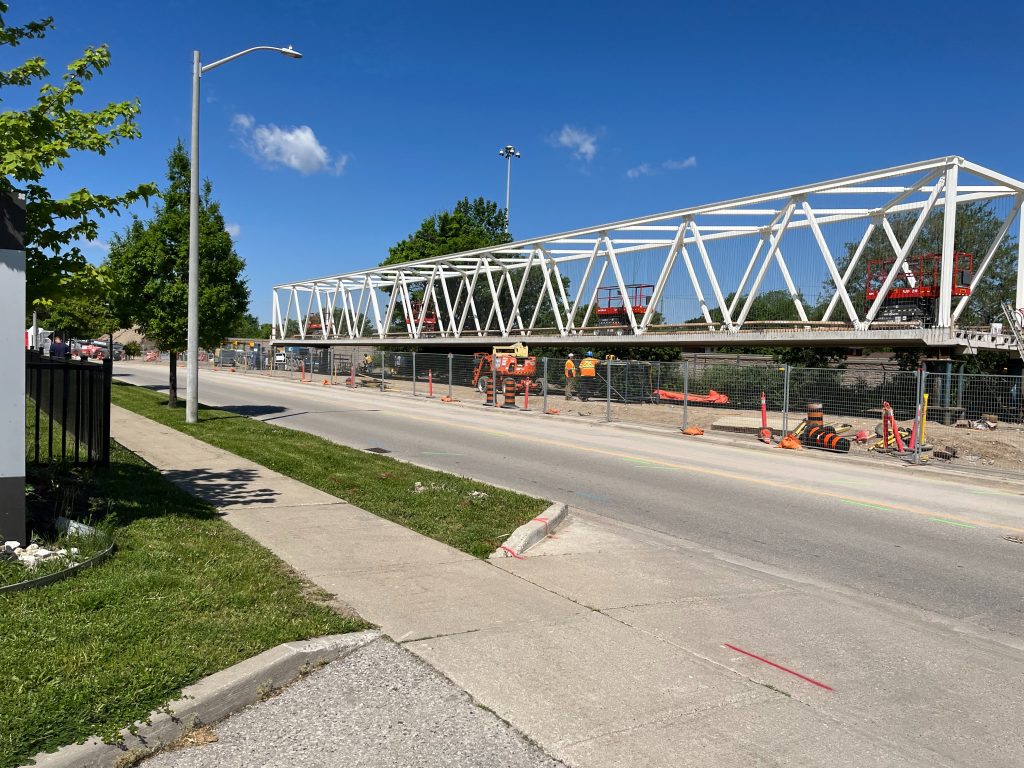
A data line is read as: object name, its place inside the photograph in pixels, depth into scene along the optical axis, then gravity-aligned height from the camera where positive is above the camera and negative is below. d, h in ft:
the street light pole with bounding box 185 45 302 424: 56.44 +5.70
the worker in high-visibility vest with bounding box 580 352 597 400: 100.07 -2.30
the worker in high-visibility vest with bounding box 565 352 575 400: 101.81 -2.36
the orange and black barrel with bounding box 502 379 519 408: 94.79 -4.38
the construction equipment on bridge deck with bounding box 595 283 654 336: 116.47 +7.69
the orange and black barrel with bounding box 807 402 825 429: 58.34 -3.93
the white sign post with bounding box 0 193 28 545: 18.28 -0.65
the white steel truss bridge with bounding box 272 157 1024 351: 77.25 +11.77
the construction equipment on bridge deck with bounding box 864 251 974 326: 78.02 +7.92
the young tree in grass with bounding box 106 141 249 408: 64.64 +6.27
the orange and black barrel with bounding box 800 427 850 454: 55.57 -5.55
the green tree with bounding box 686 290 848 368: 118.93 +6.71
